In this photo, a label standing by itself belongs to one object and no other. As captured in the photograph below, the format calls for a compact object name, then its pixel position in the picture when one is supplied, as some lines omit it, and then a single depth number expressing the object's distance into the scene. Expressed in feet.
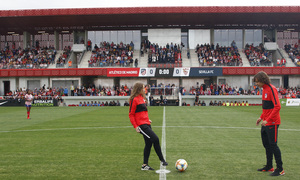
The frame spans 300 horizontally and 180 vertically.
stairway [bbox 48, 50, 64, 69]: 158.92
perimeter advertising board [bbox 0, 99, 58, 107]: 133.08
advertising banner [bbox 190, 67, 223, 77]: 144.97
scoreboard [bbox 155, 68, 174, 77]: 145.89
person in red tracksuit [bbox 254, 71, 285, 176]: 22.02
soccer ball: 22.89
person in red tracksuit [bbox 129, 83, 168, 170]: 23.04
